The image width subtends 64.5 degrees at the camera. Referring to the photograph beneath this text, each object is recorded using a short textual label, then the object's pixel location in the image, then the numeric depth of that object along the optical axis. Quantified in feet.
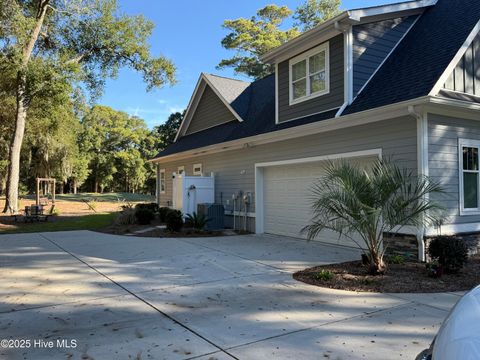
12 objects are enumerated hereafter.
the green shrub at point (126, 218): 49.93
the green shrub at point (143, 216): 49.60
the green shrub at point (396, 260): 24.22
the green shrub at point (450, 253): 20.66
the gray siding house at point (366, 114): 25.31
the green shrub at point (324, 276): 20.29
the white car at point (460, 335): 5.45
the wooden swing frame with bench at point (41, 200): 66.45
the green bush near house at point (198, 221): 42.04
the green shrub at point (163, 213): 49.92
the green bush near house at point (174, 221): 41.09
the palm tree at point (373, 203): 20.35
